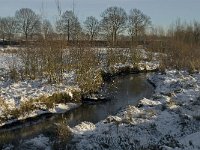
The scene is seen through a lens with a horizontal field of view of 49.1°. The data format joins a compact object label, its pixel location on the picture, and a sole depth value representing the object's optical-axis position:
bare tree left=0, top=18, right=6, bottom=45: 36.69
